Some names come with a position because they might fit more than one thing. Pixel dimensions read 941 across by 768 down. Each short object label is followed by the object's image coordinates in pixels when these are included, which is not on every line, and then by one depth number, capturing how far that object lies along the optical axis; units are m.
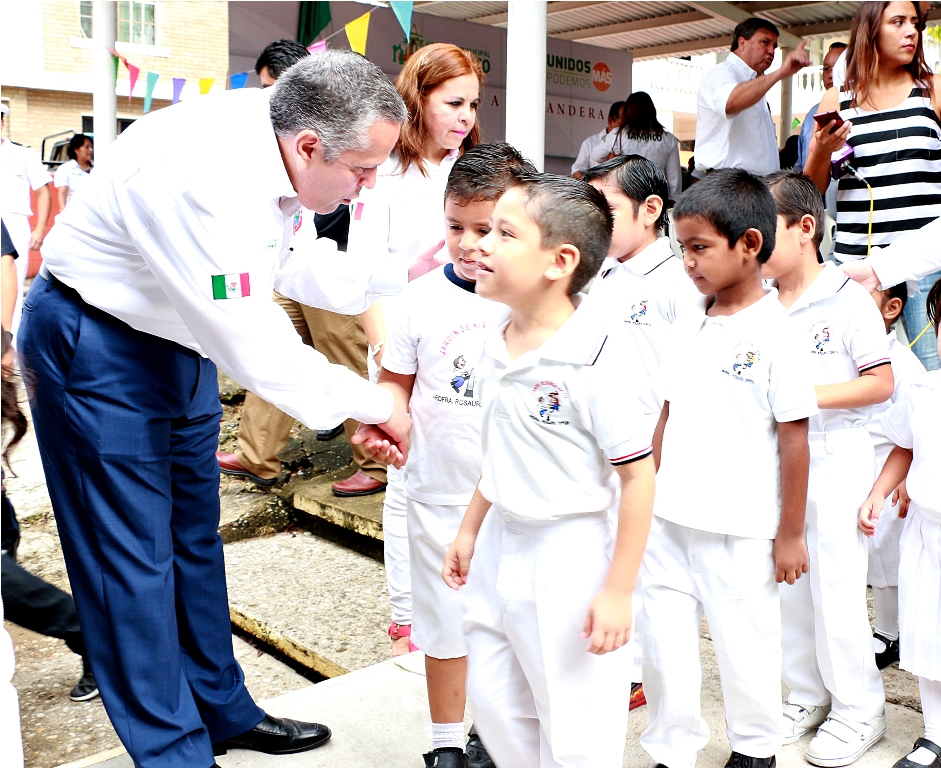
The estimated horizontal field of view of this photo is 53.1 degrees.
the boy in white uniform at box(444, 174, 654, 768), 1.82
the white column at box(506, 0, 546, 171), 4.16
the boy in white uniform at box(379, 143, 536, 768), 2.36
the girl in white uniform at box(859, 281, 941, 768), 2.44
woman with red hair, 3.06
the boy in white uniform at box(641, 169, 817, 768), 2.30
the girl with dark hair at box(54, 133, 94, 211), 10.56
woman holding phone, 3.43
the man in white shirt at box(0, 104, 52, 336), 5.59
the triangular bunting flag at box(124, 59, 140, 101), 9.35
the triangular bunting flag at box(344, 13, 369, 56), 6.10
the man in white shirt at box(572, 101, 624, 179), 8.16
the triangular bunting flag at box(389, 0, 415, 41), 4.91
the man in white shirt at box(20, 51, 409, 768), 1.99
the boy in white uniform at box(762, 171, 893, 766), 2.55
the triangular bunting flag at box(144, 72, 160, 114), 9.16
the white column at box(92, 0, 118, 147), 8.29
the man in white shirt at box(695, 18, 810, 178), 5.29
